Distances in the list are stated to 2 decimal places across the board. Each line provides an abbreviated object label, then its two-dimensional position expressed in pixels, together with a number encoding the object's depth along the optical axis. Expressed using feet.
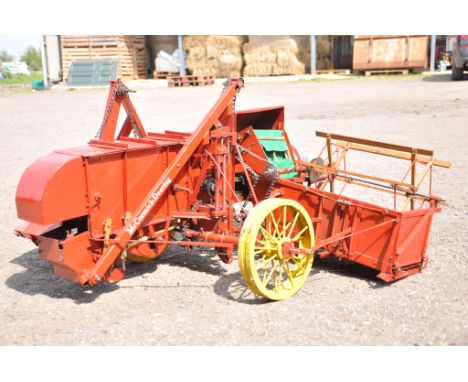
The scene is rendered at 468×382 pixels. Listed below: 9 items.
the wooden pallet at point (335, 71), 86.09
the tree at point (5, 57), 227.73
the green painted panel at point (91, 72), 83.71
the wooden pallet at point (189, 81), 79.28
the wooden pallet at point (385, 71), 78.33
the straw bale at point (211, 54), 87.25
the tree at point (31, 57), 201.66
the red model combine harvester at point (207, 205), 15.87
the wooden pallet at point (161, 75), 88.79
